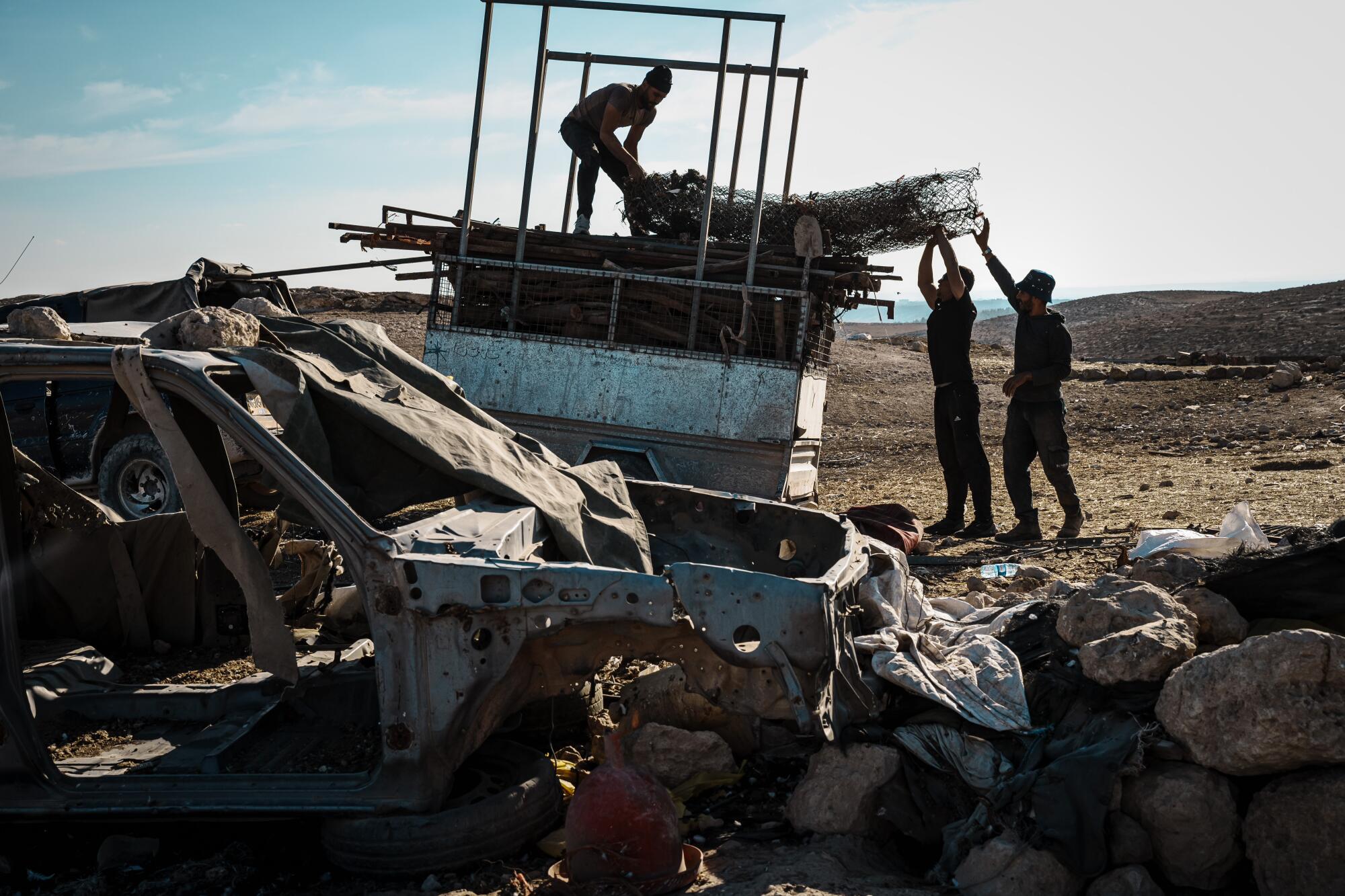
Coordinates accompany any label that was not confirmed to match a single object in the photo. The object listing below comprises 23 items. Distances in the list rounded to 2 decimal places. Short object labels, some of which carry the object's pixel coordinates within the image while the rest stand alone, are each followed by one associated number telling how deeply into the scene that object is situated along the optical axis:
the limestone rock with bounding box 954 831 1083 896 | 3.15
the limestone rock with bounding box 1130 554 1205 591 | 4.60
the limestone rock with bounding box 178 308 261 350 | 3.75
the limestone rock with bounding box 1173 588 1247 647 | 3.94
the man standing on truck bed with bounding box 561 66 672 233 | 8.56
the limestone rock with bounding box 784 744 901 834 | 3.52
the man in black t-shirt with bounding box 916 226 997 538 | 8.50
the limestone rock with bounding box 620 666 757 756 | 4.10
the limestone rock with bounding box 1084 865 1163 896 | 3.15
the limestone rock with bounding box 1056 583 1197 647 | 3.88
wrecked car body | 3.10
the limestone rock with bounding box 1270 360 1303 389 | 16.58
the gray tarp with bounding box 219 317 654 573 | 3.45
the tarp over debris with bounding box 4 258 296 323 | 11.89
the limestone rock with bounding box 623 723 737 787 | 3.87
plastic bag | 5.30
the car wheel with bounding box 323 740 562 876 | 3.05
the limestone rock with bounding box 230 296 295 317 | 8.79
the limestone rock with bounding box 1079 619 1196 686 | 3.62
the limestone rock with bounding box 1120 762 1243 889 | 3.27
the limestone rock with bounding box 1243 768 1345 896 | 3.06
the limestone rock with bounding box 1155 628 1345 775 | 3.19
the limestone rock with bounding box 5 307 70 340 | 4.86
